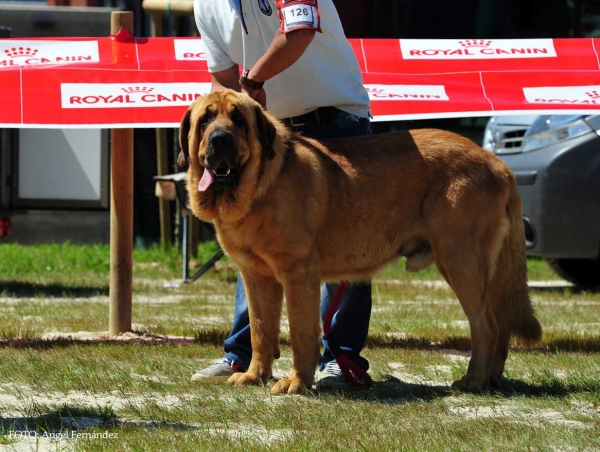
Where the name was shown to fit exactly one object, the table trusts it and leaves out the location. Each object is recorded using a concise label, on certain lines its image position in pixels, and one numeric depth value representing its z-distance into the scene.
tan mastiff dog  10.39
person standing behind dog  11.19
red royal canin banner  14.24
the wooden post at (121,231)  14.25
